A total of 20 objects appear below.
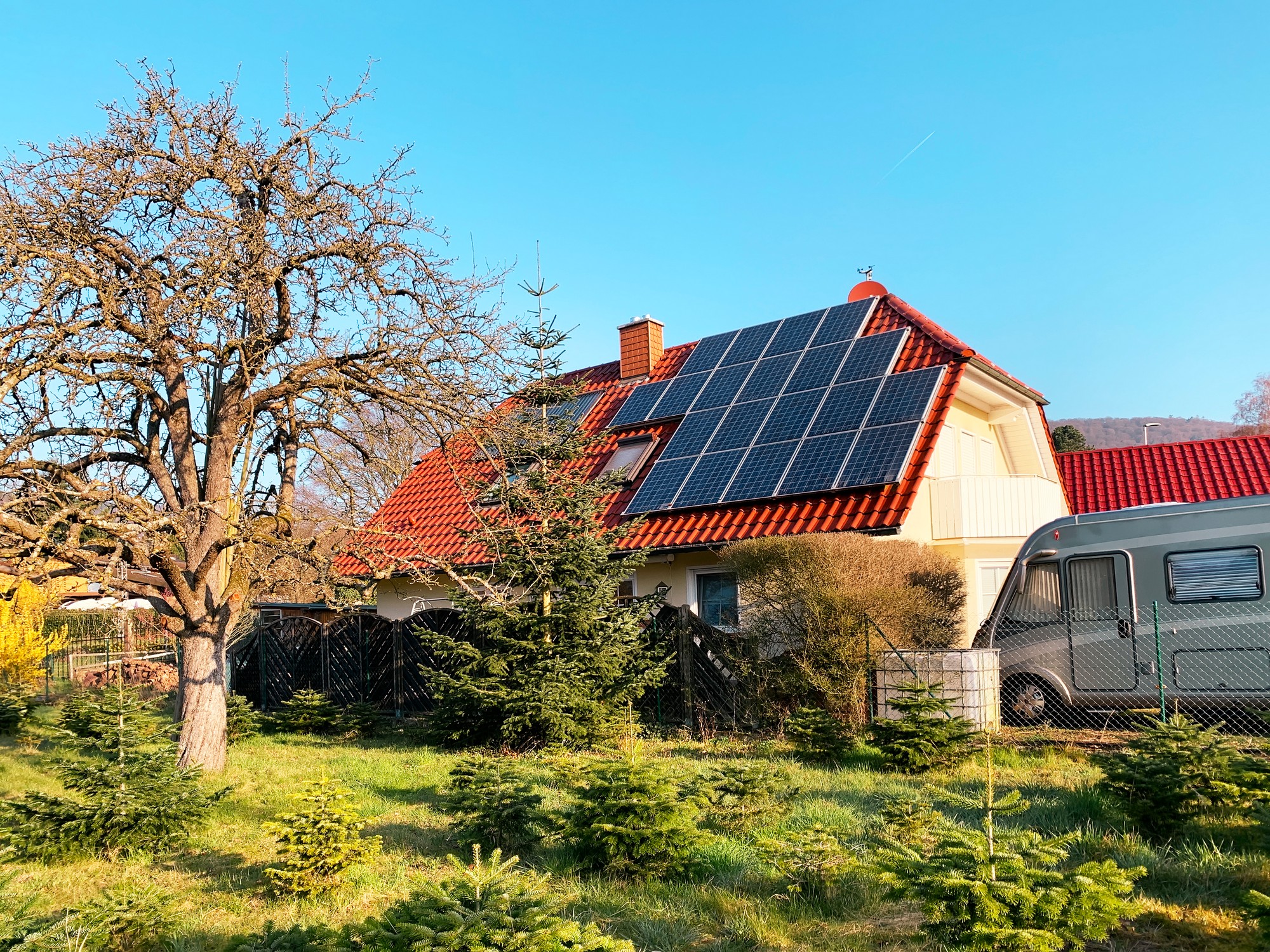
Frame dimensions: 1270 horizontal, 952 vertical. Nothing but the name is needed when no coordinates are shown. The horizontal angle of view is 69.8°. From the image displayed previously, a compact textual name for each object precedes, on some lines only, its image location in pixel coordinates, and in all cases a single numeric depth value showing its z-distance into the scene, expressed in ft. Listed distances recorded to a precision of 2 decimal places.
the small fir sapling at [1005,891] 13.30
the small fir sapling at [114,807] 24.89
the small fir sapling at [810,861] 18.94
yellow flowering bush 64.54
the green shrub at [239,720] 48.01
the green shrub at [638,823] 20.54
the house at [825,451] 49.26
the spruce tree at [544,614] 39.52
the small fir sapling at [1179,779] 21.70
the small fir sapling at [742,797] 24.02
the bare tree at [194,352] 31.22
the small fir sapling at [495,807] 22.50
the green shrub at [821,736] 34.42
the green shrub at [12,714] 52.60
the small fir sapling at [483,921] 12.10
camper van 36.35
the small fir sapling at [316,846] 20.77
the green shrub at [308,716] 51.37
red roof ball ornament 71.00
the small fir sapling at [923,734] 31.53
